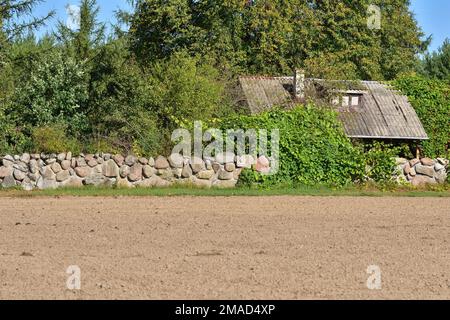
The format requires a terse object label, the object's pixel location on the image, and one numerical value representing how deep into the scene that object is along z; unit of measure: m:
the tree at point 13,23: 32.81
